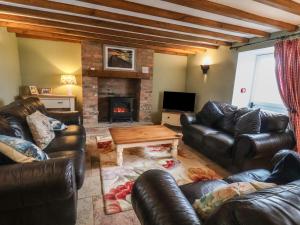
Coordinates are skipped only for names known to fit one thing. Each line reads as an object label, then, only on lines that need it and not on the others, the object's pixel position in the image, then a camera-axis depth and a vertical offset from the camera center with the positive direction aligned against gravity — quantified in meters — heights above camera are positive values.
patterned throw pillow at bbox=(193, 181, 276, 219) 0.82 -0.50
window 3.57 +0.03
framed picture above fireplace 4.58 +0.61
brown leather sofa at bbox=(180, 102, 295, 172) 2.26 -0.77
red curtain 2.71 +0.22
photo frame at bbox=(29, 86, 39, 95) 4.35 -0.30
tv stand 4.88 -0.91
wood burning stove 4.91 -0.75
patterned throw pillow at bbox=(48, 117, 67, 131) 2.50 -0.65
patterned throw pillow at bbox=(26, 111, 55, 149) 2.07 -0.61
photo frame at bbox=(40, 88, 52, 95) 4.54 -0.33
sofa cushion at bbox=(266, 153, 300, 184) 1.13 -0.52
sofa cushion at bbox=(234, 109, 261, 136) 2.56 -0.52
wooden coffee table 2.51 -0.79
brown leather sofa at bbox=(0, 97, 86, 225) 1.15 -0.75
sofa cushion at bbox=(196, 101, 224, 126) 3.34 -0.53
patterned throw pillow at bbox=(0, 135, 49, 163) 1.28 -0.54
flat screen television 4.97 -0.46
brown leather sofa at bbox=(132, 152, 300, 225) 0.53 -0.59
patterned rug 1.90 -1.19
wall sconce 4.65 +0.44
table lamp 4.53 -0.04
